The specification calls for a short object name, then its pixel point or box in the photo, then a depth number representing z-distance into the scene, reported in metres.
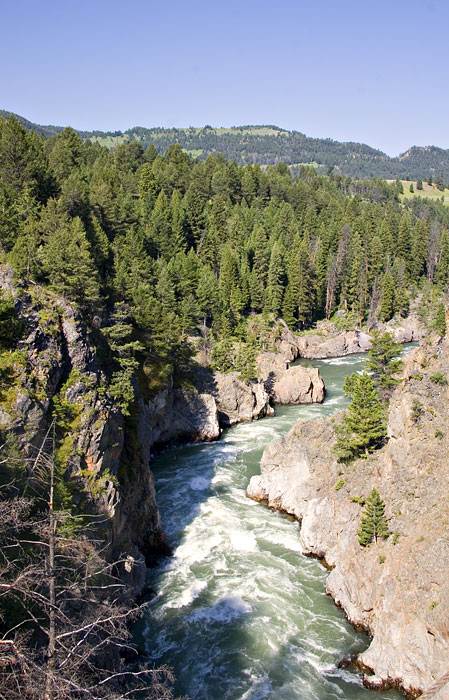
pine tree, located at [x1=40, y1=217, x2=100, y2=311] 31.42
